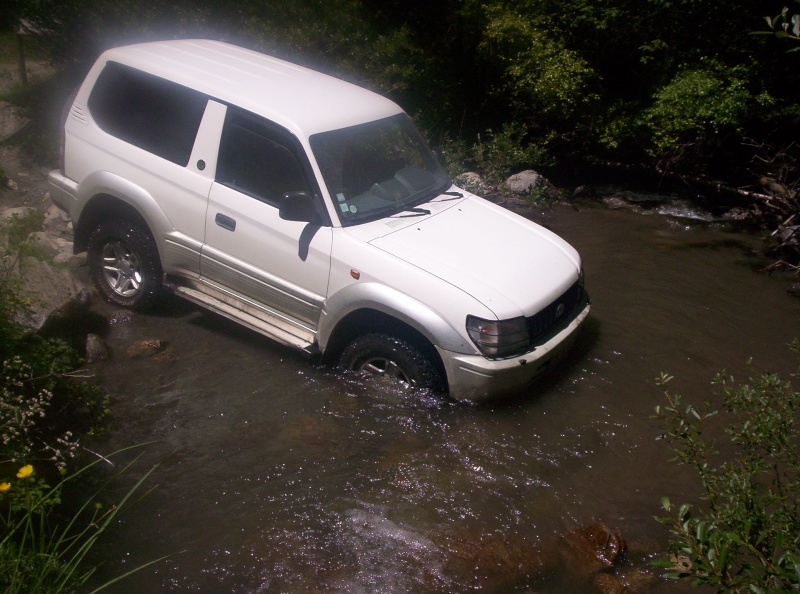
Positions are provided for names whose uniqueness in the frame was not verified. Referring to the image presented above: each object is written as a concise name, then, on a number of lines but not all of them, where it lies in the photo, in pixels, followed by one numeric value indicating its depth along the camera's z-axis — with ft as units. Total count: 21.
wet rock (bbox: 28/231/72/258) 19.51
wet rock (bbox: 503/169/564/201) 32.76
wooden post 30.71
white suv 15.64
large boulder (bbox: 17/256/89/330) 16.48
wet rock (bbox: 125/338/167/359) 18.86
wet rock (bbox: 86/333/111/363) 18.32
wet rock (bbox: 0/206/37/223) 22.84
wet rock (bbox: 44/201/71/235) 24.99
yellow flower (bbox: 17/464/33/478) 10.12
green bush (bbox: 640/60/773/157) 29.63
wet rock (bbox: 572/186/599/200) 34.05
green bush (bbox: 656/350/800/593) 7.35
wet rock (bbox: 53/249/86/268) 22.13
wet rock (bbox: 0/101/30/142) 30.37
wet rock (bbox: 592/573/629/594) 12.56
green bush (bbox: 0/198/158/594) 9.82
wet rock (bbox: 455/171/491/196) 31.65
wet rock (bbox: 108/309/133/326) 20.26
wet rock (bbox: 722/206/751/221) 32.17
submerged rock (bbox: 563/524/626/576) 13.10
